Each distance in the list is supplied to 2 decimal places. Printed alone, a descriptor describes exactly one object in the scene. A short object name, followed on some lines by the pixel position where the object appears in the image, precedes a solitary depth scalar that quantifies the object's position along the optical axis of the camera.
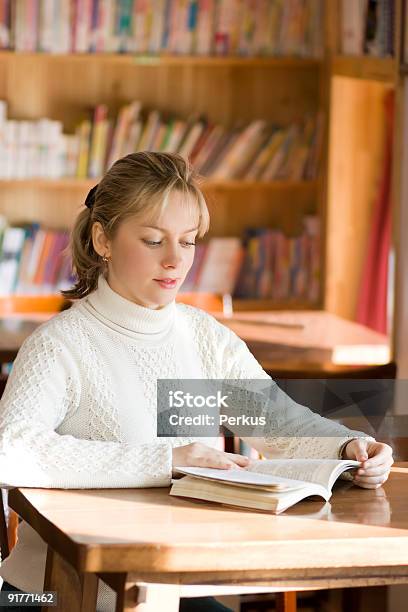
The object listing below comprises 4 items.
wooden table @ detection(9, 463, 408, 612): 2.73
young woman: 2.98
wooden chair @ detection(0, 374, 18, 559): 3.39
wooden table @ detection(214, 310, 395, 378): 4.20
